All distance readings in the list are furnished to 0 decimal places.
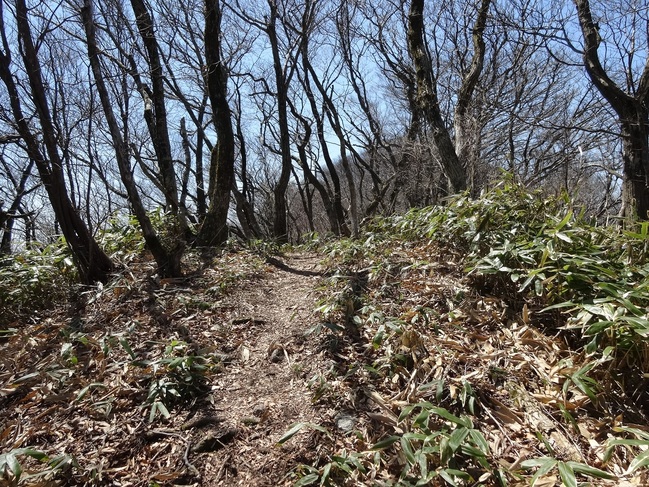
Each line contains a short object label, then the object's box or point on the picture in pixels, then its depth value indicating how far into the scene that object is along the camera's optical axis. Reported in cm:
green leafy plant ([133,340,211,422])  225
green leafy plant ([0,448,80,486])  166
